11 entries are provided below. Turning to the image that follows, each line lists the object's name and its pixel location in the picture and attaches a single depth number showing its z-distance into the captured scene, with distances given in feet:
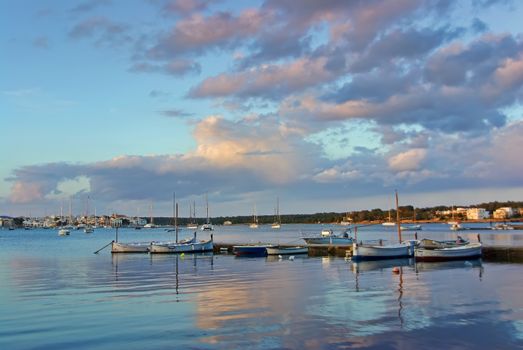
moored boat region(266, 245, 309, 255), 232.73
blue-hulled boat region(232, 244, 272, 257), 238.68
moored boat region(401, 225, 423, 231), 632.55
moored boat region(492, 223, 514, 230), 601.05
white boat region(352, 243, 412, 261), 189.57
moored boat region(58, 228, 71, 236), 603.14
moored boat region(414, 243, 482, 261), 183.83
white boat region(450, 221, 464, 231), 584.97
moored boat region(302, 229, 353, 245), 282.36
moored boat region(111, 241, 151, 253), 267.39
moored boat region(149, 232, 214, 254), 256.11
